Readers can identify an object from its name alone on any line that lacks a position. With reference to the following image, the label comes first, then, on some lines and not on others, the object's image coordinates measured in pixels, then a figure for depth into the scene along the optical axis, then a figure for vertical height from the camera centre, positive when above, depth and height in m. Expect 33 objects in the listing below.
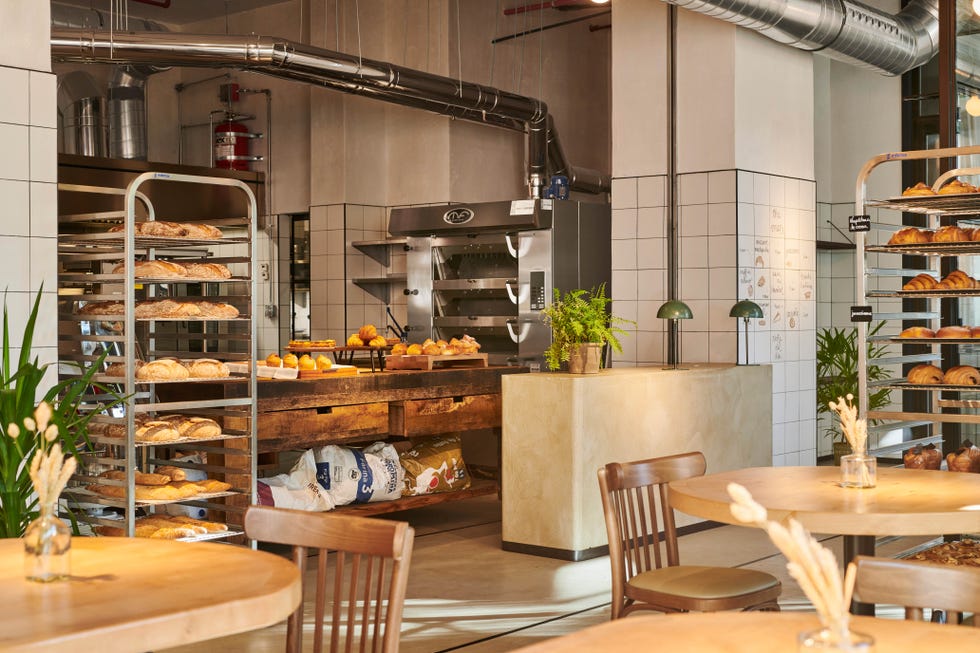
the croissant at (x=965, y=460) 5.19 -0.57
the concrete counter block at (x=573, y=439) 5.96 -0.55
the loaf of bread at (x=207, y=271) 4.88 +0.30
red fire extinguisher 10.94 +1.87
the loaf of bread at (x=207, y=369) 4.89 -0.13
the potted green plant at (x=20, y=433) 3.46 -0.29
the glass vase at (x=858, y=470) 3.45 -0.41
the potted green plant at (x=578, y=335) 6.18 +0.02
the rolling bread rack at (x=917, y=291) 5.31 +0.24
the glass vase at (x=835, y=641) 1.49 -0.40
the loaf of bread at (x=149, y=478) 4.87 -0.59
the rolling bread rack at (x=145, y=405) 4.56 -0.28
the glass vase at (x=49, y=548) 2.19 -0.40
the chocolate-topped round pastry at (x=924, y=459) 5.28 -0.57
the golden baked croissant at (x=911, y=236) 5.43 +0.48
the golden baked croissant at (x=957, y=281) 5.37 +0.26
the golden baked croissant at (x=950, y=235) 5.31 +0.47
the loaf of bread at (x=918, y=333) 5.47 +0.02
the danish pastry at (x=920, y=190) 5.39 +0.70
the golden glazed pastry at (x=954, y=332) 5.36 +0.02
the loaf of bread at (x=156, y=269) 4.68 +0.29
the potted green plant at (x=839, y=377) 8.70 -0.31
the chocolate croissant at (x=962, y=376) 5.40 -0.19
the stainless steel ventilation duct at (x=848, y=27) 6.69 +1.99
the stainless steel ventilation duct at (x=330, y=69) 6.97 +1.81
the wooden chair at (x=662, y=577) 3.31 -0.73
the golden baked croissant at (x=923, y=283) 5.49 +0.26
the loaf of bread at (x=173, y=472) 5.02 -0.59
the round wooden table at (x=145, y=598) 1.84 -0.46
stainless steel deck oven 8.42 +0.56
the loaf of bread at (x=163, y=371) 4.71 -0.13
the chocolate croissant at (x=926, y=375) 5.50 -0.19
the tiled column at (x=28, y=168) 4.12 +0.63
